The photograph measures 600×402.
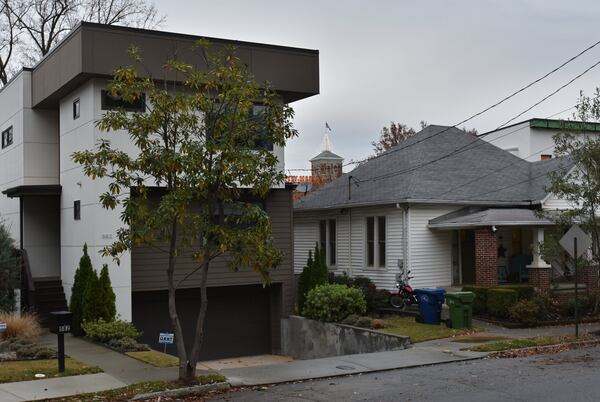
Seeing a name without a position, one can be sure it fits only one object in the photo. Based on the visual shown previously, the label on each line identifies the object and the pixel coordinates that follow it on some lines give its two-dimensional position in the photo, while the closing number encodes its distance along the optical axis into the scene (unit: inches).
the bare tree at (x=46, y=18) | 1385.3
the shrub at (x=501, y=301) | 797.2
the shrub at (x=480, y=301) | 825.5
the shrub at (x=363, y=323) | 777.6
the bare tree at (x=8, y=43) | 1375.5
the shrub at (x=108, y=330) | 682.2
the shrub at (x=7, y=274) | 751.7
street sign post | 698.8
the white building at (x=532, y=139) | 1593.3
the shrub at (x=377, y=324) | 770.8
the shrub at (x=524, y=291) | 808.3
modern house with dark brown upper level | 754.8
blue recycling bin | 779.4
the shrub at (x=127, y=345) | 633.0
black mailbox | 510.0
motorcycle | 867.4
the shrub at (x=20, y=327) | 658.8
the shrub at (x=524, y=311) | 773.3
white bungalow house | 924.0
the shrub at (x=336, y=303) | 824.3
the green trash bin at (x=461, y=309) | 744.3
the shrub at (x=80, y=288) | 737.6
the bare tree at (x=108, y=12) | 1440.7
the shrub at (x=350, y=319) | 792.9
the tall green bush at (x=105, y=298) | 727.1
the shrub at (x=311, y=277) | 884.6
